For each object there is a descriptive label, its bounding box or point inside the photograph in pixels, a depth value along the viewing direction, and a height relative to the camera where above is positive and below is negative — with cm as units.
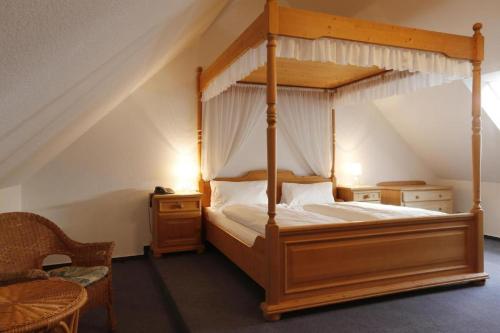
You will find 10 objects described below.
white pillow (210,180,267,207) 435 -30
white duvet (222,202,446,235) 309 -44
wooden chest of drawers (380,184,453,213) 514 -42
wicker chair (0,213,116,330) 244 -60
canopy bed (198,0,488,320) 254 -49
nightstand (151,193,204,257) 403 -64
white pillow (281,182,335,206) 460 -33
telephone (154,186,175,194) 414 -25
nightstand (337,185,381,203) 499 -35
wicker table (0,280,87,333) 138 -61
